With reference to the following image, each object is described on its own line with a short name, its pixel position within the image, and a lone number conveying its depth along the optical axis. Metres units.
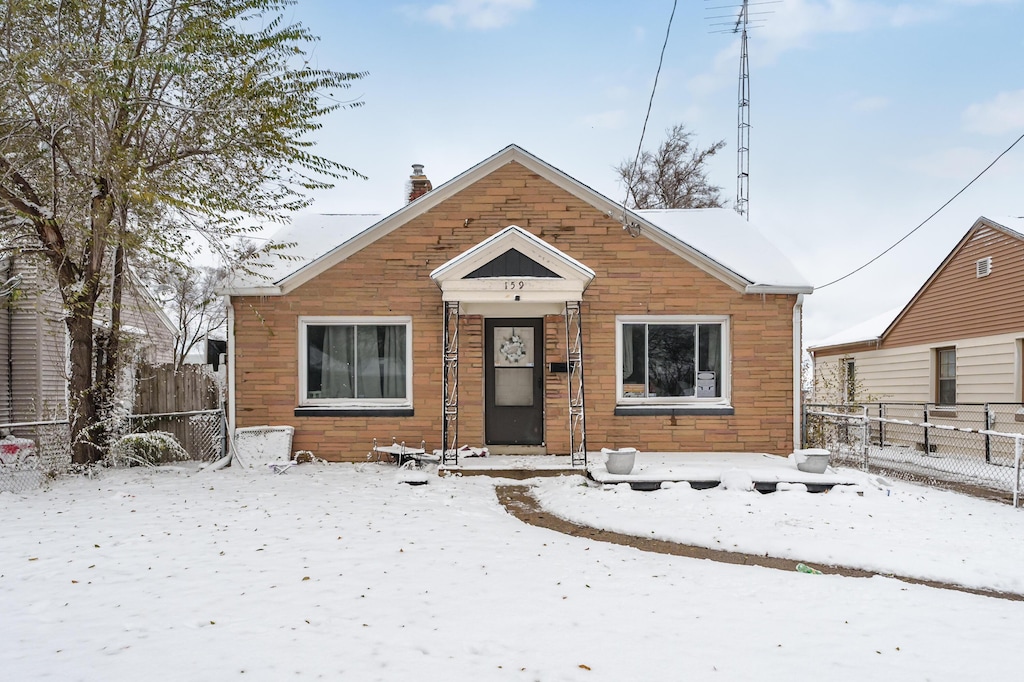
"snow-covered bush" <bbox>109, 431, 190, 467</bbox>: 9.30
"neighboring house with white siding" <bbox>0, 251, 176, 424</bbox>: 12.24
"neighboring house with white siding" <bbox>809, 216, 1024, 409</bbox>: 13.05
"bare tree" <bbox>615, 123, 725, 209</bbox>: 25.05
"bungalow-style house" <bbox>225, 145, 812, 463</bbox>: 10.11
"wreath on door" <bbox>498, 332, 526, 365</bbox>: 10.41
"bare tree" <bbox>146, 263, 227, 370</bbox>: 23.25
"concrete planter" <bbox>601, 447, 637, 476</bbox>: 8.38
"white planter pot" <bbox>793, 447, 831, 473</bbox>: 8.59
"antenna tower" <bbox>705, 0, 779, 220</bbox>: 11.51
